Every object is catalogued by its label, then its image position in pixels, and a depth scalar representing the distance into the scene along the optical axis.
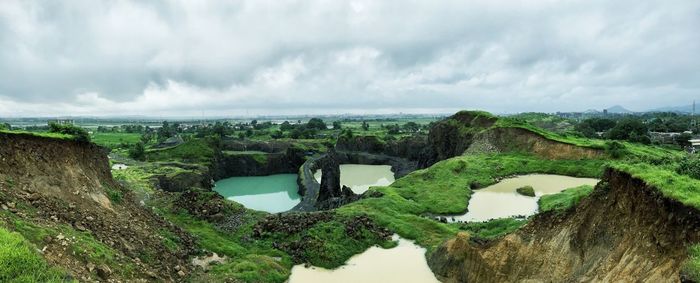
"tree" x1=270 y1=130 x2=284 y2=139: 135.38
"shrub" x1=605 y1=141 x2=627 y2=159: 55.72
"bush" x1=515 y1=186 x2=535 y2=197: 45.91
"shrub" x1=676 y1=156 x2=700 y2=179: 14.95
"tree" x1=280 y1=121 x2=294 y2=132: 169.38
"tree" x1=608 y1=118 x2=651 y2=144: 92.32
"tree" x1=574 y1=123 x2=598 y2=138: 114.23
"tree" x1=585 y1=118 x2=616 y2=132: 135.50
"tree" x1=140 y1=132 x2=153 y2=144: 132.48
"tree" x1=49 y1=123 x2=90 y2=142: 27.76
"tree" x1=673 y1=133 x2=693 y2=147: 87.08
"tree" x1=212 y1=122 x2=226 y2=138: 141.65
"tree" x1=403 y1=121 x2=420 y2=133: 184.80
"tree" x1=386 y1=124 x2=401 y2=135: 151.81
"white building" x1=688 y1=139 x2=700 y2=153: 83.44
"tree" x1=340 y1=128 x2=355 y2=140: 111.38
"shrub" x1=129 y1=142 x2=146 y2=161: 83.25
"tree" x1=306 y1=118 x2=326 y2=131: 178.82
